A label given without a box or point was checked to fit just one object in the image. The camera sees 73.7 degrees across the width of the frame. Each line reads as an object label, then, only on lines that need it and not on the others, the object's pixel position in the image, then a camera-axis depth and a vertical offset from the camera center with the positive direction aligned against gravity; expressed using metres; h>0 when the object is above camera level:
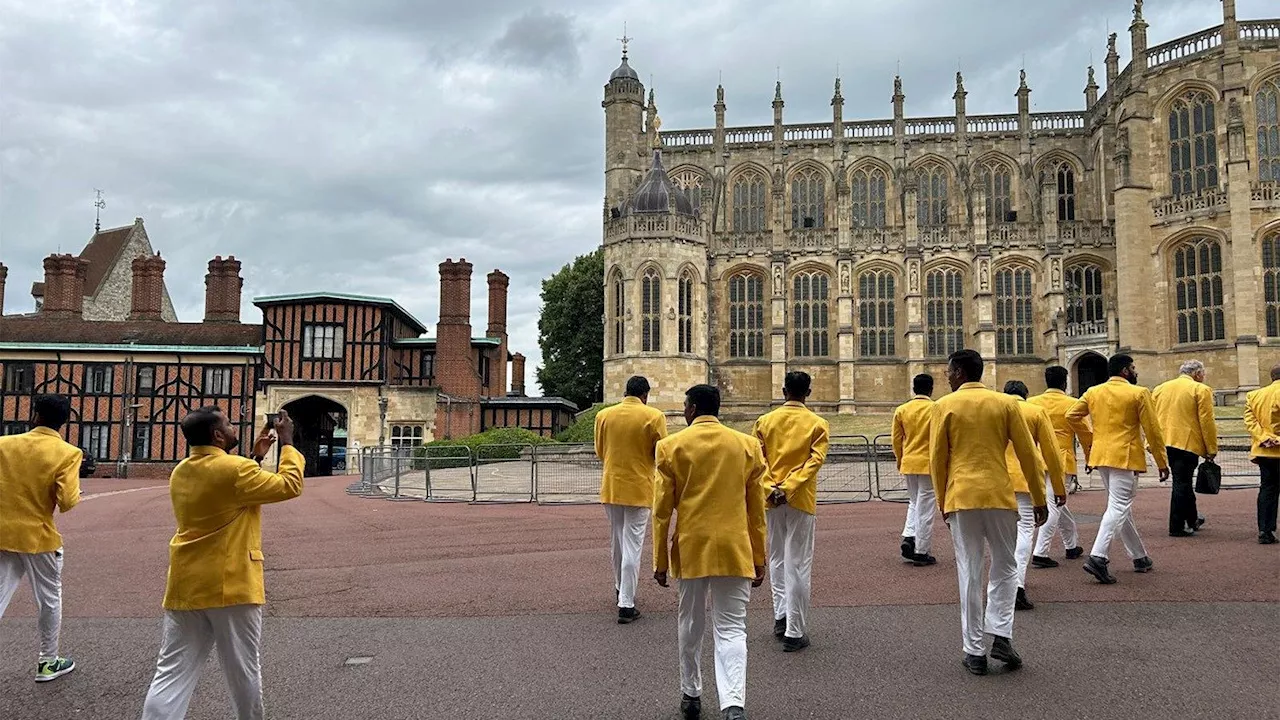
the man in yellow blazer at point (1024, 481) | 6.21 -0.44
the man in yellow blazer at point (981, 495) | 5.45 -0.47
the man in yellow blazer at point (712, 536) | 4.74 -0.66
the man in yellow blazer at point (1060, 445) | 8.37 -0.23
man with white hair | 8.95 -0.05
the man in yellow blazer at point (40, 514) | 5.67 -0.64
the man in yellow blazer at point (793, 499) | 6.09 -0.56
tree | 47.88 +4.53
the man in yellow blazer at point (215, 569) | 4.18 -0.74
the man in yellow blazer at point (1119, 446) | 7.59 -0.21
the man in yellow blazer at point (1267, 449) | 8.83 -0.27
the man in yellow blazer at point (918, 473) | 8.83 -0.53
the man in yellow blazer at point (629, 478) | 7.05 -0.48
